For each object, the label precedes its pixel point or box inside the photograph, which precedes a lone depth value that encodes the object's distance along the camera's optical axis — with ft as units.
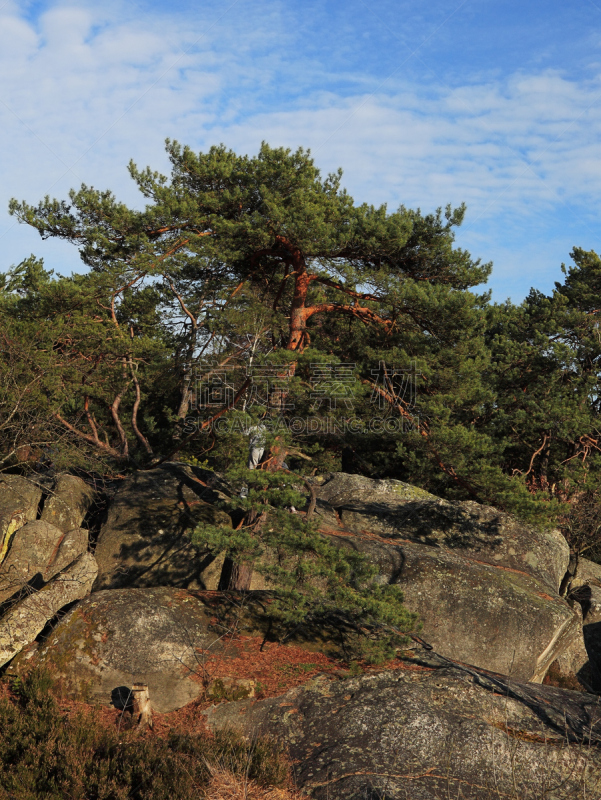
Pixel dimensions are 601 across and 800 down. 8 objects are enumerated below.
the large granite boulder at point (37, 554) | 38.04
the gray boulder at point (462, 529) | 47.37
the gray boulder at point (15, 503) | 41.14
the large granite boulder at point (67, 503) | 44.55
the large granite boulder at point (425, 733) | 22.99
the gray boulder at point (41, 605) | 32.09
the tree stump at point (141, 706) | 28.04
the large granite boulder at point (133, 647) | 30.40
